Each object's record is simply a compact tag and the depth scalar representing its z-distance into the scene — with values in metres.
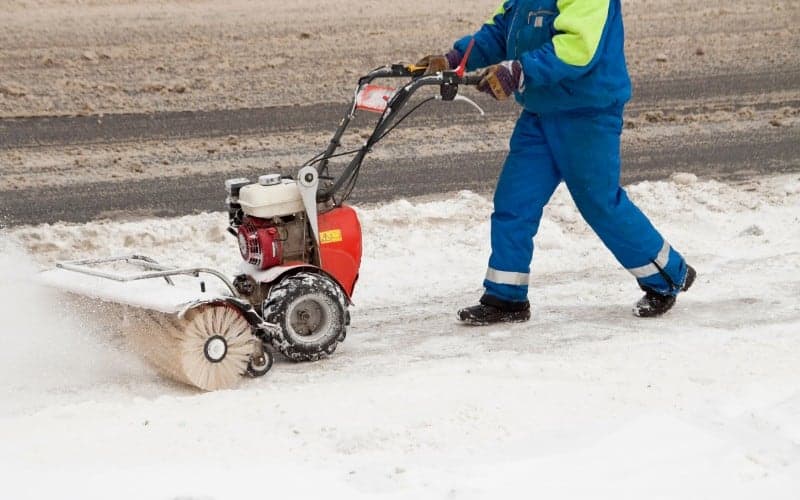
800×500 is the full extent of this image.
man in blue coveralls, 10.02
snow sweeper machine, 9.06
